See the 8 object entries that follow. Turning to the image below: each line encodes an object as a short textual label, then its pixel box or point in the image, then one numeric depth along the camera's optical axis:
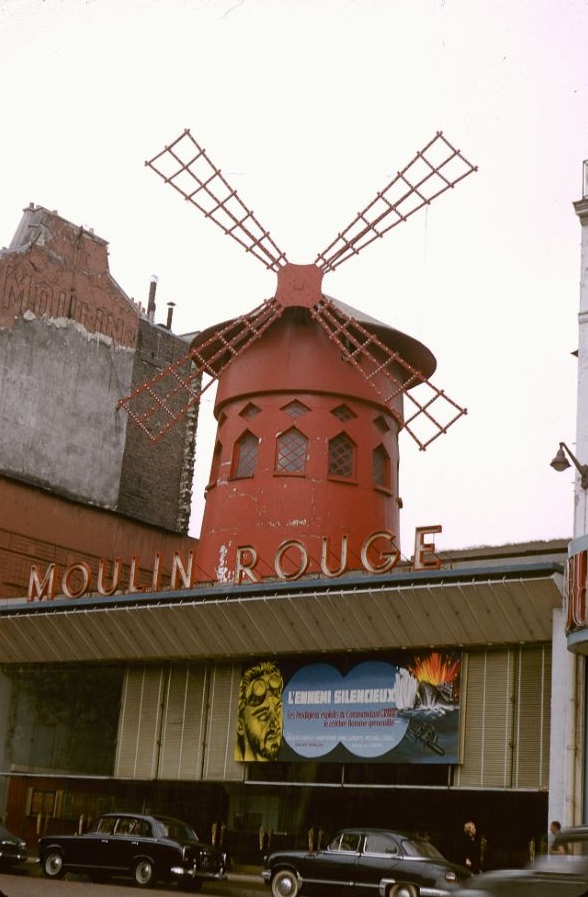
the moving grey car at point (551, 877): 11.21
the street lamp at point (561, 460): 17.84
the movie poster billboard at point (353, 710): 20.45
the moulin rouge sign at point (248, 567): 20.80
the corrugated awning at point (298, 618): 19.52
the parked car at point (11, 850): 21.03
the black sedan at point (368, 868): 16.47
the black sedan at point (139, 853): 18.86
